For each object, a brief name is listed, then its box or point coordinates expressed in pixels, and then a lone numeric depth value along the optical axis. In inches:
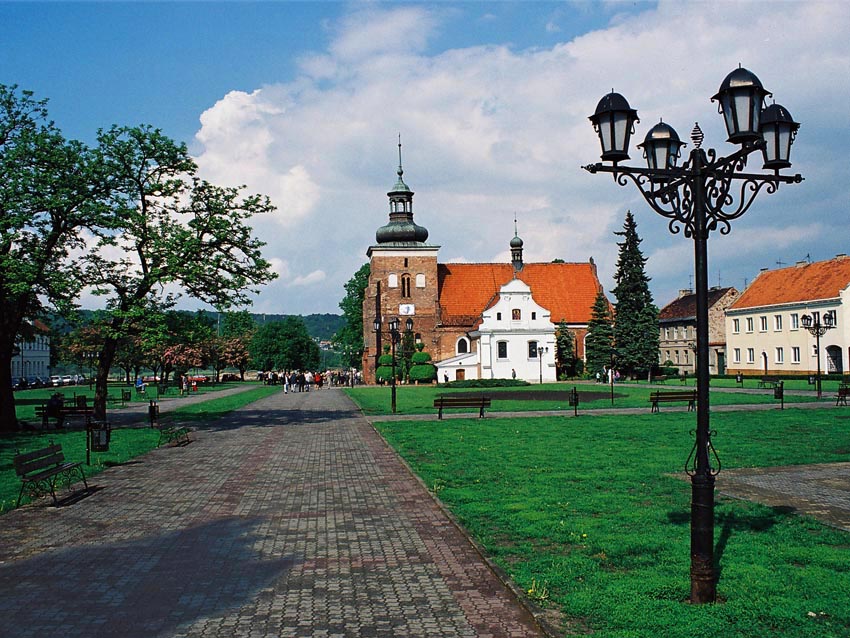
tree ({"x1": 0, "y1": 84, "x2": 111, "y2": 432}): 903.1
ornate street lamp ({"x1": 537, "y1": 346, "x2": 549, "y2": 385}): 2598.4
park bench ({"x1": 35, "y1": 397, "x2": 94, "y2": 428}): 1032.8
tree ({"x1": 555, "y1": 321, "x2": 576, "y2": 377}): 2701.8
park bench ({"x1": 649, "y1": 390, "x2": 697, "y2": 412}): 1120.6
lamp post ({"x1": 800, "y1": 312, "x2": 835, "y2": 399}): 1539.1
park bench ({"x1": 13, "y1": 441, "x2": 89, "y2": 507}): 450.0
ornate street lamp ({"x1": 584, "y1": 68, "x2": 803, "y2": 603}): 261.4
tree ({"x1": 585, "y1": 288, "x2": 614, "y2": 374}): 2630.4
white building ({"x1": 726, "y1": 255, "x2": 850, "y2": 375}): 2351.4
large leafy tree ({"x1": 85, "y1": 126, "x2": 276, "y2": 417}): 927.7
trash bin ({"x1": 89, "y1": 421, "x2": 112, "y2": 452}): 713.0
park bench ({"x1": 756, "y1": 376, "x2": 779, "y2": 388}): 1824.6
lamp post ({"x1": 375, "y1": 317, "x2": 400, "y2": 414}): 1507.1
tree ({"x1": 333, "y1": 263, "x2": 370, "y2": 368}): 3321.9
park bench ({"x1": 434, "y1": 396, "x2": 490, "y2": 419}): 1041.1
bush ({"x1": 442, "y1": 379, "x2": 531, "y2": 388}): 2215.1
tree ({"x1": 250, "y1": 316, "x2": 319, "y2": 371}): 4286.4
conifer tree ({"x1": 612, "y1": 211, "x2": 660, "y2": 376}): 2506.2
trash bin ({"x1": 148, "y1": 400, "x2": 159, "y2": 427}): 1021.8
